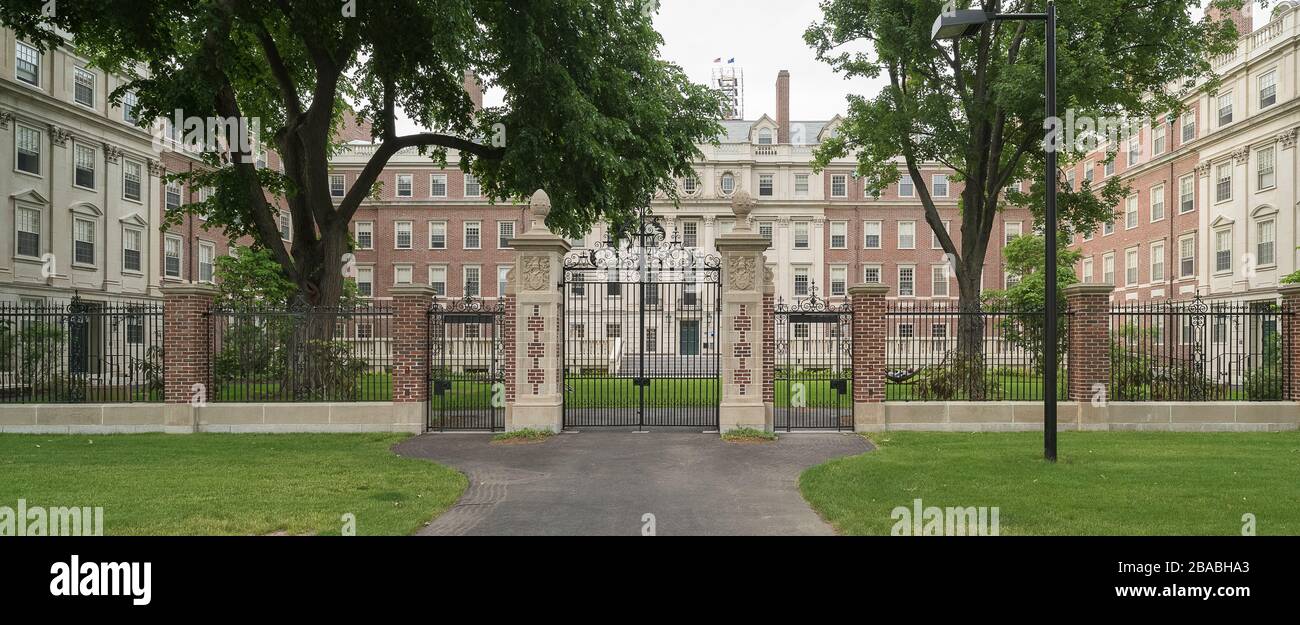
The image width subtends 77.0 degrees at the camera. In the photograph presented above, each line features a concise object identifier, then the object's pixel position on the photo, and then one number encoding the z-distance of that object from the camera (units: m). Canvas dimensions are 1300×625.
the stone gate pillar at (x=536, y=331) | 14.84
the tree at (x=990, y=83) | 21.09
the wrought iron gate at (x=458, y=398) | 15.19
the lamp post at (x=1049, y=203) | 10.76
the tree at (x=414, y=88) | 17.86
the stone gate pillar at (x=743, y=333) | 14.69
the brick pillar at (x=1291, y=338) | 15.84
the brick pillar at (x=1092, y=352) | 15.39
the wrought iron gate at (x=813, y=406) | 15.29
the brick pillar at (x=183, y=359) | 15.41
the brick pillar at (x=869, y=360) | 15.32
